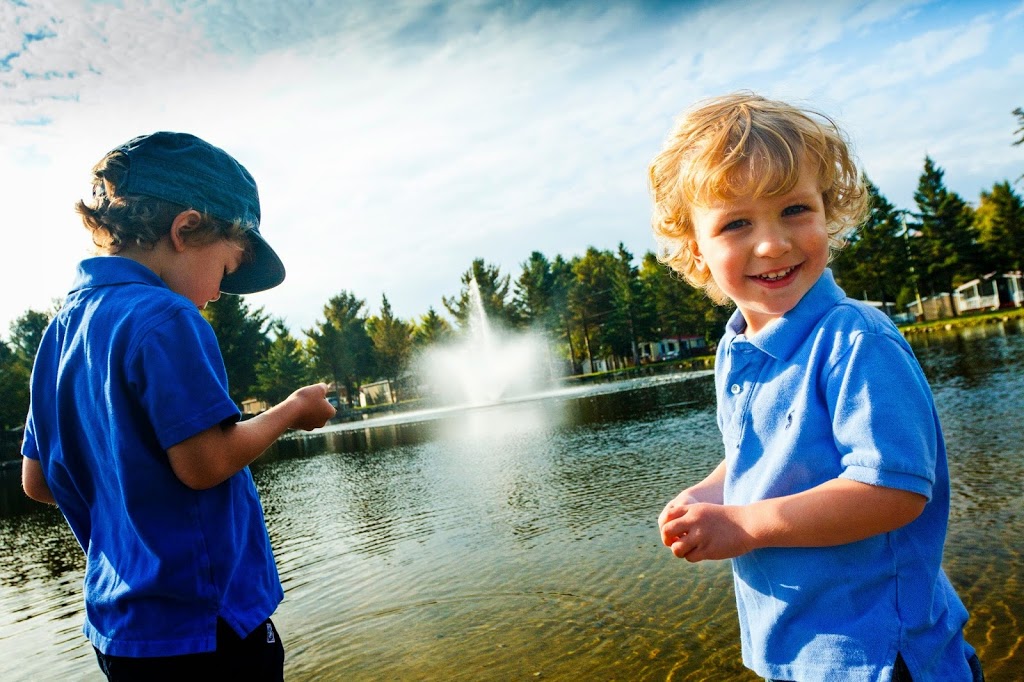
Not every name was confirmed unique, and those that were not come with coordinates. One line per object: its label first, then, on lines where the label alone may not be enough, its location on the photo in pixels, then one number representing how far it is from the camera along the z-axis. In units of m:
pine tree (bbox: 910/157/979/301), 50.66
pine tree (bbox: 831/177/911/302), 51.88
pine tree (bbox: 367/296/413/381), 58.41
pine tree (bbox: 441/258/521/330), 58.34
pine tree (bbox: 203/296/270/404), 47.44
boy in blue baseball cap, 1.66
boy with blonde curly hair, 1.30
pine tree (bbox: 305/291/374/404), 54.81
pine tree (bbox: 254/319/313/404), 52.91
